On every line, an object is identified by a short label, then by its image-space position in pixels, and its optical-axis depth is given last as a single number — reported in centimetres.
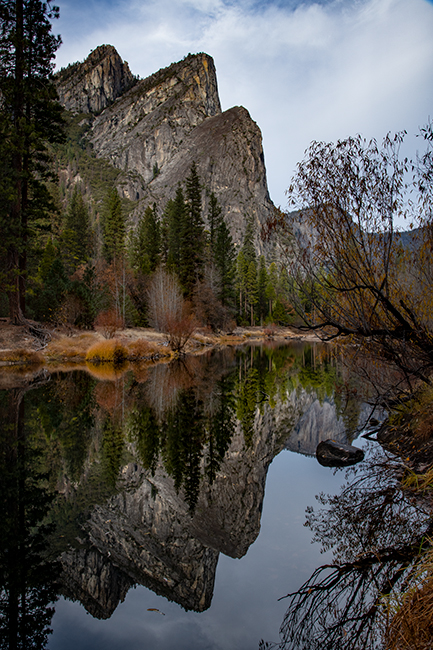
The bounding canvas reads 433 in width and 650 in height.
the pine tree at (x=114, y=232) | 5697
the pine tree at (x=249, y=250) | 7059
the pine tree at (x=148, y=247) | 4728
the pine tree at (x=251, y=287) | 6925
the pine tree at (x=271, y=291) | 7362
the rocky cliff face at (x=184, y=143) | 13888
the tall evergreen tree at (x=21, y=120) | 2048
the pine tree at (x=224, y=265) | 5056
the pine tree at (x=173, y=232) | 4637
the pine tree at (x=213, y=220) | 5281
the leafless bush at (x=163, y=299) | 3168
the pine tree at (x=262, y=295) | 7304
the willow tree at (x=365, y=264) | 637
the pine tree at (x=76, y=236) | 5940
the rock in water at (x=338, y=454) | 799
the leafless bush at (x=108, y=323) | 2869
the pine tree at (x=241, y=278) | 6875
